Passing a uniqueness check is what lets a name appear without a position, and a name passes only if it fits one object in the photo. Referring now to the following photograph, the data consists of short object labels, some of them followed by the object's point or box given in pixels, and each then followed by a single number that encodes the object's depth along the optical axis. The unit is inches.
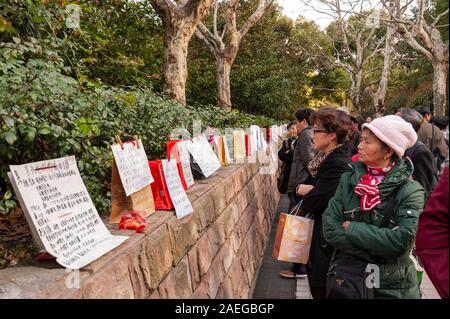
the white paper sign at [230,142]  258.2
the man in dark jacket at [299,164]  212.4
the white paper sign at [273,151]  428.8
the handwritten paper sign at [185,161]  153.9
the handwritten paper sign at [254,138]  321.7
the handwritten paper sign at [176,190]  121.6
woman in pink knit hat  100.1
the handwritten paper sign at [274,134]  495.0
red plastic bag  101.3
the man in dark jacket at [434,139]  294.2
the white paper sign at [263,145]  380.6
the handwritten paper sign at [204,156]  175.5
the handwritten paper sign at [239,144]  261.7
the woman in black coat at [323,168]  140.3
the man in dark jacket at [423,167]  187.2
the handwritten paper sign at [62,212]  77.0
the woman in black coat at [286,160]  240.5
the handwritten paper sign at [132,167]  108.5
